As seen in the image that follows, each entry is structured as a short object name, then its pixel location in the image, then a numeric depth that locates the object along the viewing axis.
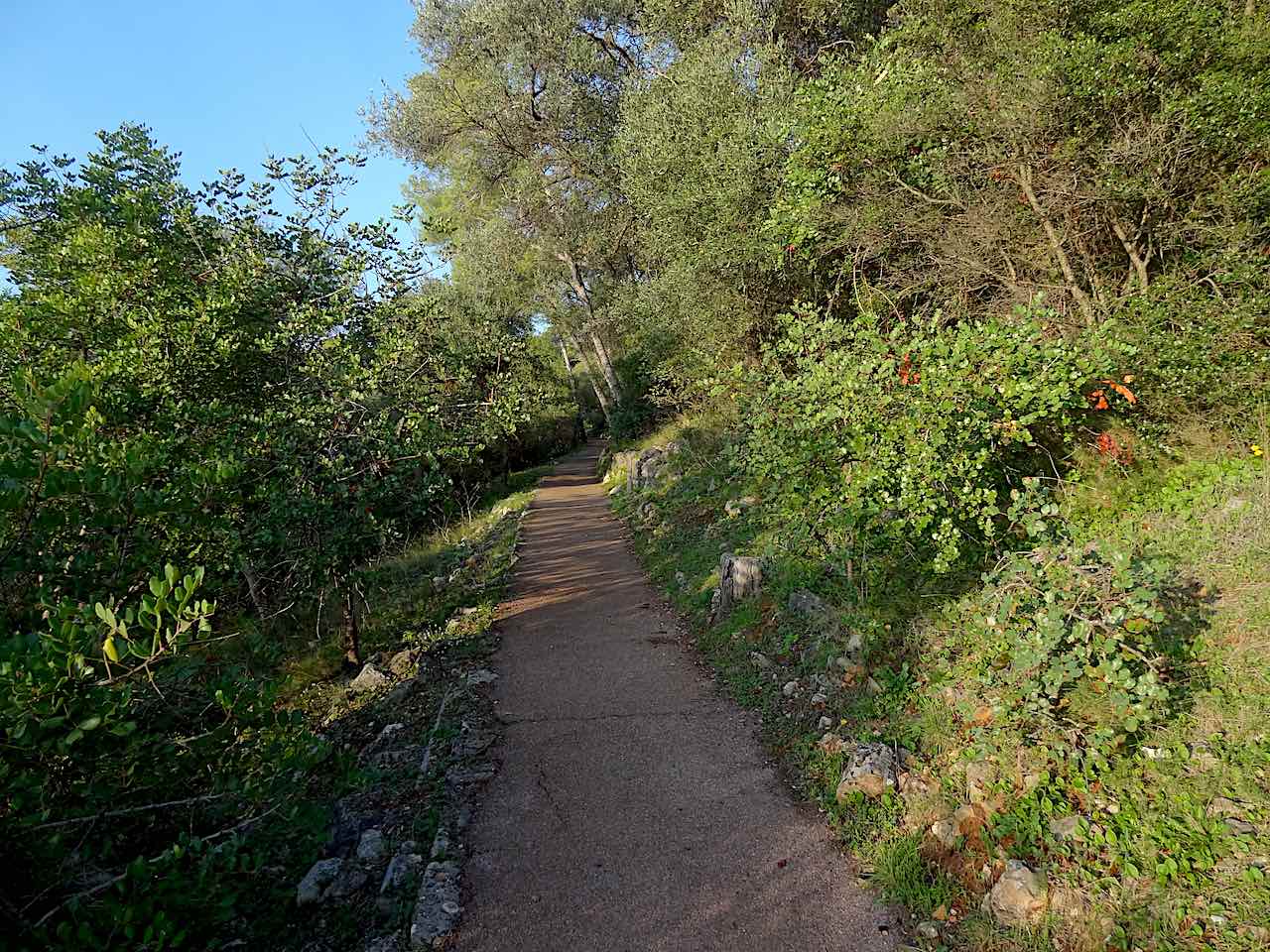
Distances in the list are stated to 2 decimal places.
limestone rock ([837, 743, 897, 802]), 4.05
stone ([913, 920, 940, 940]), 3.12
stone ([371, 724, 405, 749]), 5.75
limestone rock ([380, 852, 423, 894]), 3.85
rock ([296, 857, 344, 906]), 3.89
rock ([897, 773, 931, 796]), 3.91
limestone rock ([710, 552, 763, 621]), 7.04
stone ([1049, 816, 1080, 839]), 3.23
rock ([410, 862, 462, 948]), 3.46
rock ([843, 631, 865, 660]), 5.25
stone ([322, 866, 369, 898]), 3.90
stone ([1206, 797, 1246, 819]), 3.00
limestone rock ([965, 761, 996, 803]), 3.67
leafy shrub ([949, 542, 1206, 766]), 3.50
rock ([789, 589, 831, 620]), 6.00
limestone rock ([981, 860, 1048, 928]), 3.00
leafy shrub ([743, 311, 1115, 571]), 4.75
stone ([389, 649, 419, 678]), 7.28
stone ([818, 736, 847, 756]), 4.49
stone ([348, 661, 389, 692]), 7.05
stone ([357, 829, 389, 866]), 4.16
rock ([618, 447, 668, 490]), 14.95
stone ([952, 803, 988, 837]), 3.53
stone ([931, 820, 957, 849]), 3.53
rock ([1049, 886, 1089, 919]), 2.93
